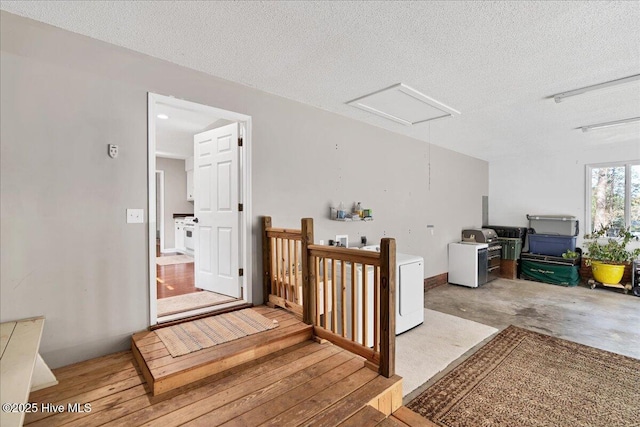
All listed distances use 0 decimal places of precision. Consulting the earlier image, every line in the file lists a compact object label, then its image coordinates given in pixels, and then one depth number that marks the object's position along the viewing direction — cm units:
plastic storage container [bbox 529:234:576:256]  593
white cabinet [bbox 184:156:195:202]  732
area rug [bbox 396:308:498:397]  270
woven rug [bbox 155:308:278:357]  216
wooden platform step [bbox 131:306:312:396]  182
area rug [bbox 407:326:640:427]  210
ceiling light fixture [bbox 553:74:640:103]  270
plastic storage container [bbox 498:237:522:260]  623
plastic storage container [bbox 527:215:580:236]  605
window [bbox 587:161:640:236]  557
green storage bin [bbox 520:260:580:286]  568
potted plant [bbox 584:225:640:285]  534
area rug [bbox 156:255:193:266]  591
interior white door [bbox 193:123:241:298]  320
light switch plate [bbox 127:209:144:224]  236
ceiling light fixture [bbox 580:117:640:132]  398
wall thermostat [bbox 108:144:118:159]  226
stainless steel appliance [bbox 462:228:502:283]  591
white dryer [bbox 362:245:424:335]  348
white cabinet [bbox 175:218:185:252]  719
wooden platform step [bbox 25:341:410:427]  157
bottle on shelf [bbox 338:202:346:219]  387
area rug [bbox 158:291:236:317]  288
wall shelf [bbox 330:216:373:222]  388
